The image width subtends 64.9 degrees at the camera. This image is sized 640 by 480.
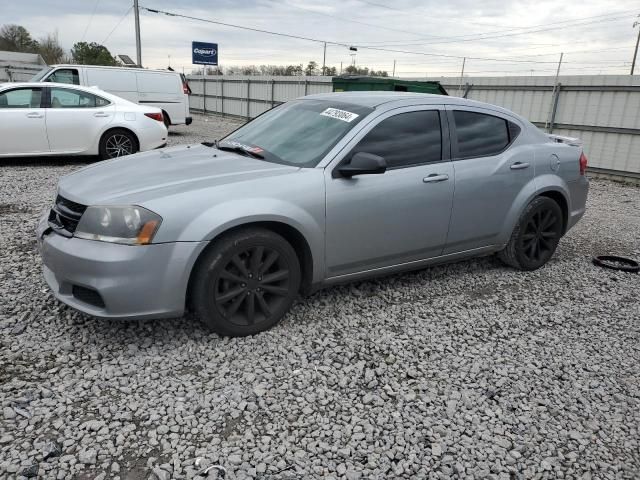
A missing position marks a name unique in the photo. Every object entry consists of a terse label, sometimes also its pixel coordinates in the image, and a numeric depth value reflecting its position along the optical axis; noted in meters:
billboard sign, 30.56
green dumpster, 10.07
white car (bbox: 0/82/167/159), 8.39
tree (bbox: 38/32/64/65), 55.84
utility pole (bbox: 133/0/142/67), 27.06
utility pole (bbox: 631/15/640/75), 42.94
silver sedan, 2.90
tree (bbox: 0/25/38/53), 62.27
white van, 12.52
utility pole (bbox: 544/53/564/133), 11.22
